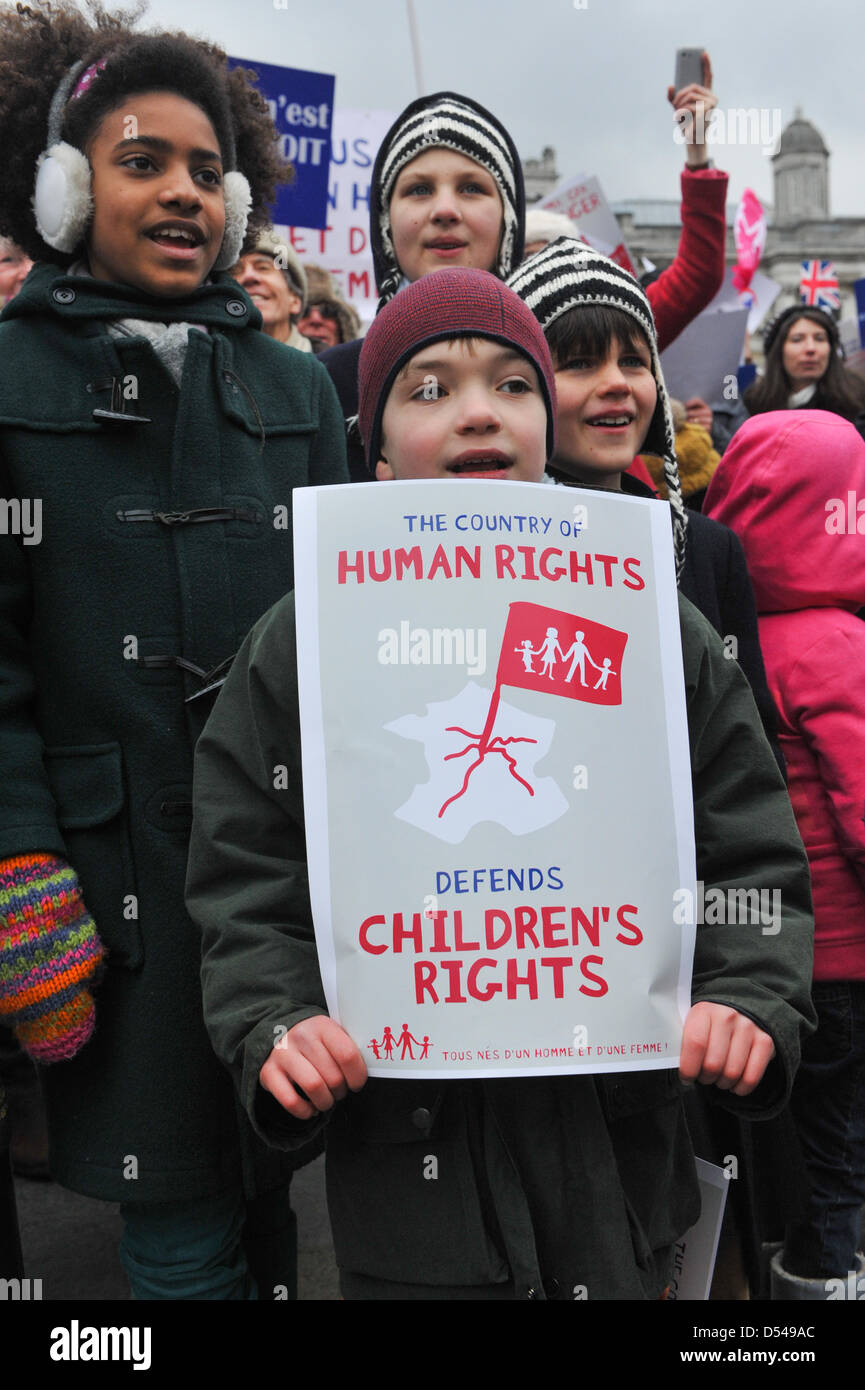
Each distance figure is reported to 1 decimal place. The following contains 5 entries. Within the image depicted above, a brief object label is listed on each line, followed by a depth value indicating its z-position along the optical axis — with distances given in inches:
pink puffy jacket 96.8
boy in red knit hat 59.6
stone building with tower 1451.8
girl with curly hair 77.1
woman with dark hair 182.1
